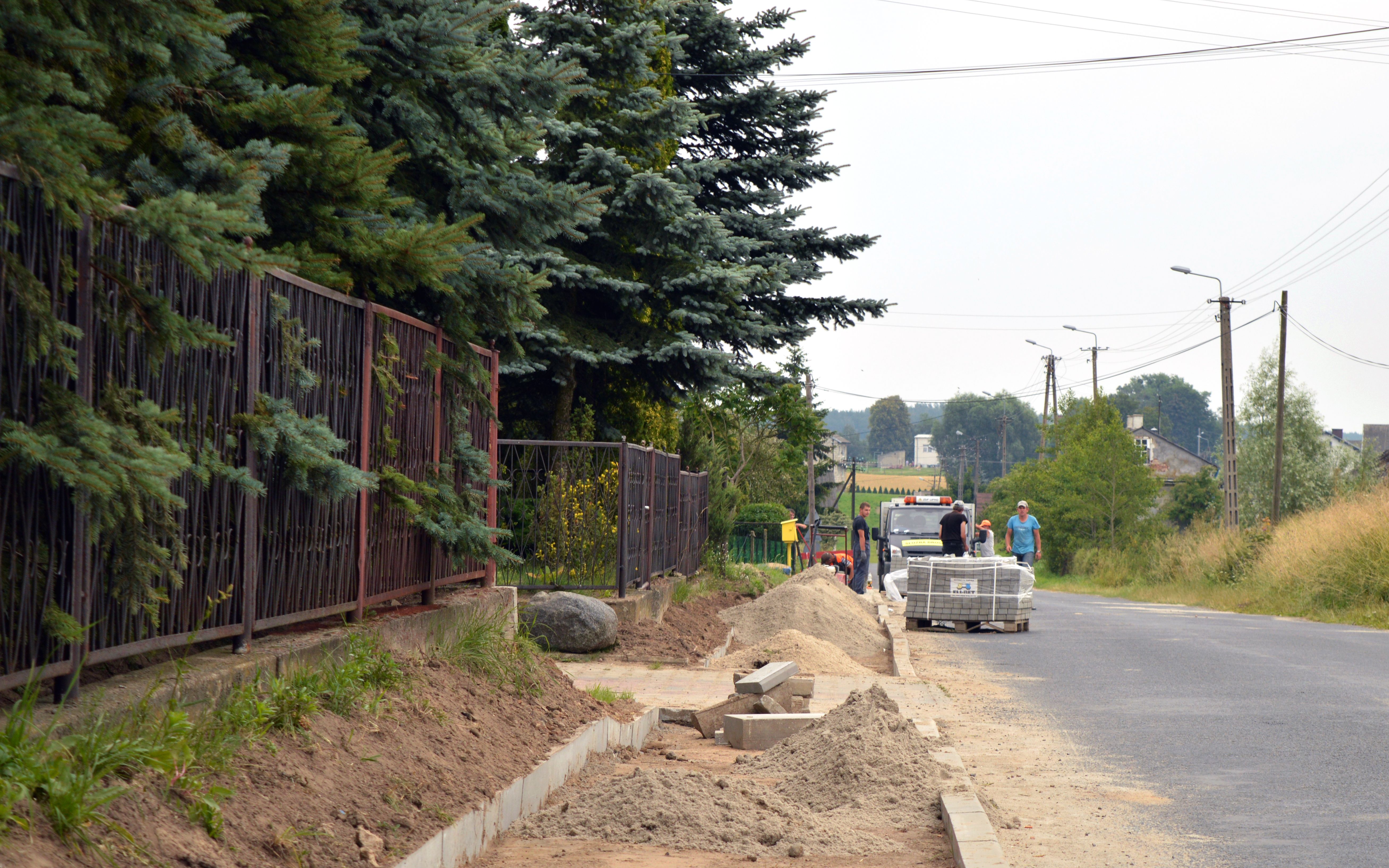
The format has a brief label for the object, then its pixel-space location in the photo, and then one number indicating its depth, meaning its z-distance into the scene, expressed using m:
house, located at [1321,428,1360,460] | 67.12
